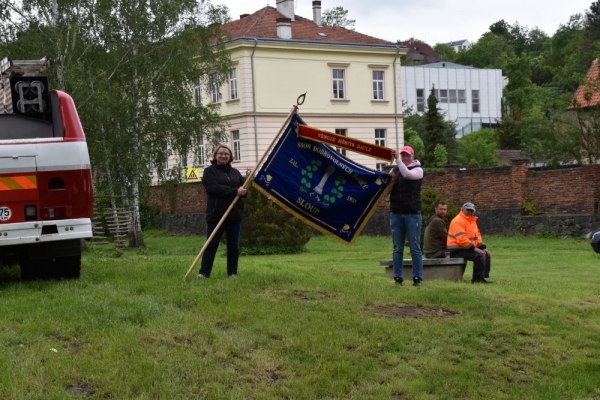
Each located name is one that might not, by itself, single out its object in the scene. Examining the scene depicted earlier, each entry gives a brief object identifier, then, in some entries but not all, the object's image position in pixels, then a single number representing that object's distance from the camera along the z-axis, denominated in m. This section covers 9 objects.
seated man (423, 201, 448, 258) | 17.50
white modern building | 94.31
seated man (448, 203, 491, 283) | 17.14
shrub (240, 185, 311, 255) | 33.88
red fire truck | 11.98
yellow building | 54.62
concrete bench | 15.61
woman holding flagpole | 12.73
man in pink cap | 12.86
